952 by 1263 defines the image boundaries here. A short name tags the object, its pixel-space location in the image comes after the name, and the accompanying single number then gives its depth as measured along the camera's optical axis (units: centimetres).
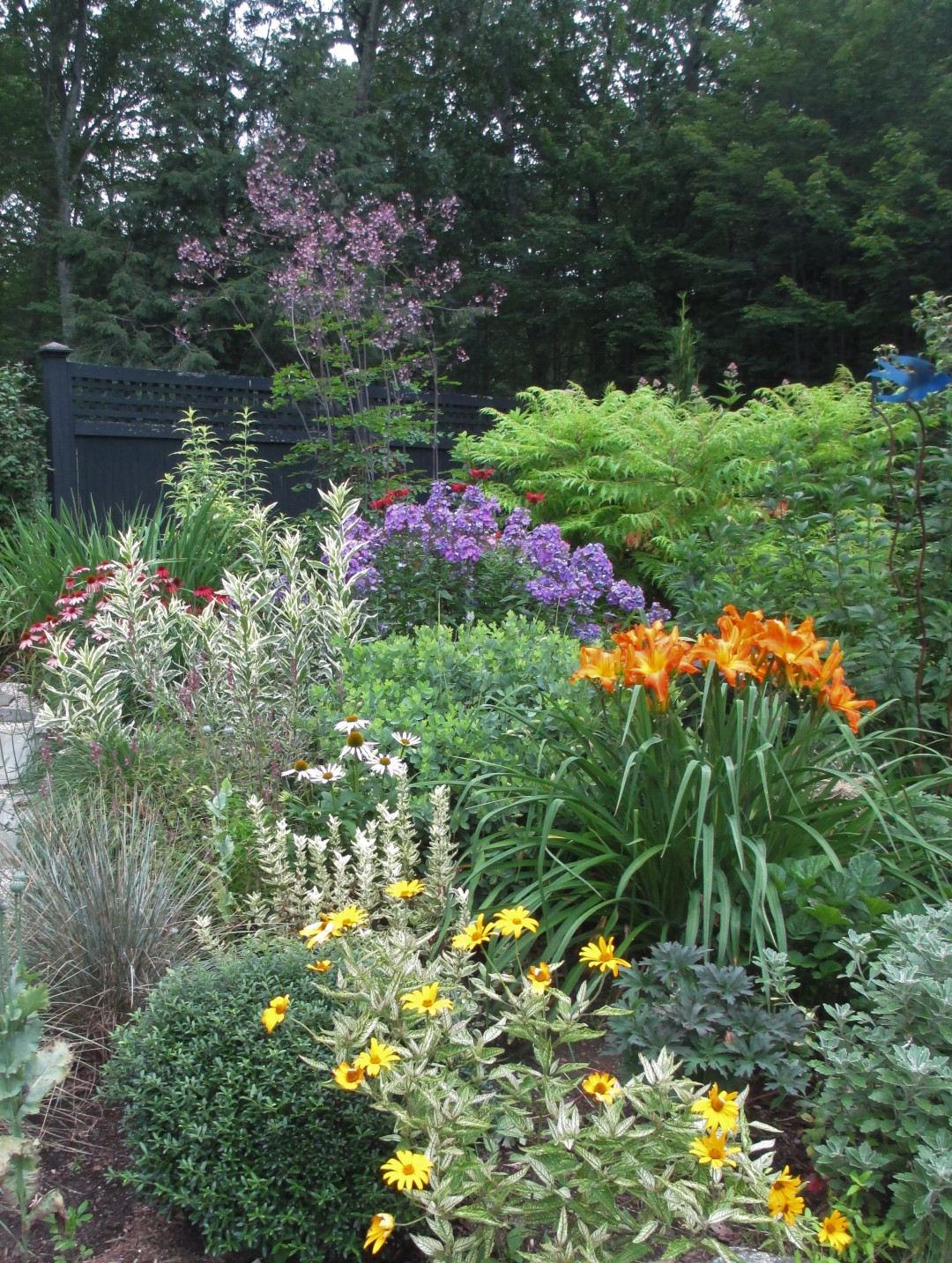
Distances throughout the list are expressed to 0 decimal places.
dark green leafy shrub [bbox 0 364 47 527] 799
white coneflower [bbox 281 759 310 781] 252
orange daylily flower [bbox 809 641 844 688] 221
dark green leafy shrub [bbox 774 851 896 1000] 199
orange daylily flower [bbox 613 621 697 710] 221
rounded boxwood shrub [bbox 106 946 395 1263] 162
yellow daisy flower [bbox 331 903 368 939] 175
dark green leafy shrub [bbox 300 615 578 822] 275
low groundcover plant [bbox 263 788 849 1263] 138
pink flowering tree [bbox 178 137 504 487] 812
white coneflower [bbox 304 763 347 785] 248
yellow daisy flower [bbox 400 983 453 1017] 155
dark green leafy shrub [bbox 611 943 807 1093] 176
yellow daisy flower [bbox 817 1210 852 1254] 141
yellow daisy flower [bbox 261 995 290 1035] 161
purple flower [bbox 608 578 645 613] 439
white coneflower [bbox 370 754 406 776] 242
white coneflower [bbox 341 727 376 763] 254
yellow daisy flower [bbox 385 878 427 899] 189
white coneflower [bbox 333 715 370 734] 262
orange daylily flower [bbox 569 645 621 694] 232
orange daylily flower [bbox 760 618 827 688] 218
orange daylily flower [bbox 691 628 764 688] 220
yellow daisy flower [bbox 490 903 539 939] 167
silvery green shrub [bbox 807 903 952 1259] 150
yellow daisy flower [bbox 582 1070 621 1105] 144
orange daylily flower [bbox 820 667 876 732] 221
